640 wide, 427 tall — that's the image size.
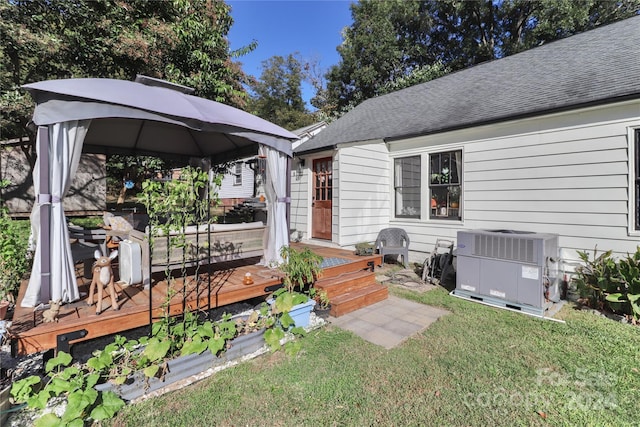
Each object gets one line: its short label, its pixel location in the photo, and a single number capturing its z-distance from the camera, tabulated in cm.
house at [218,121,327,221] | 1628
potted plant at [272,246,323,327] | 323
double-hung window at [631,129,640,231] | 425
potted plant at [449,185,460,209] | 648
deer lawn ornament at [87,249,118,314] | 279
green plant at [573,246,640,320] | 375
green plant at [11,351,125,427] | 187
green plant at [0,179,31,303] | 346
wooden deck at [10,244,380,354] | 242
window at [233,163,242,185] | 1827
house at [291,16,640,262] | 446
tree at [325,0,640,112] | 1747
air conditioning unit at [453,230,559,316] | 406
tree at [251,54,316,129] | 2791
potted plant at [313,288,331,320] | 392
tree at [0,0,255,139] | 689
